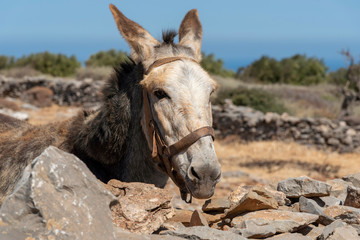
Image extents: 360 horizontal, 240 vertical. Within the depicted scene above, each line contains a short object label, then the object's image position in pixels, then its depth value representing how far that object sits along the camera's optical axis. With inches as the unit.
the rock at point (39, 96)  905.5
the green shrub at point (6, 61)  1635.1
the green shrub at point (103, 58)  1478.8
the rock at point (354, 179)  185.2
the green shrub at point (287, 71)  1440.7
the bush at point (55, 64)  1411.2
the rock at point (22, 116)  569.0
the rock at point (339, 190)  173.8
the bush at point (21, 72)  1208.8
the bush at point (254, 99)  704.7
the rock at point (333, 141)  562.9
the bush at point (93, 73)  1108.4
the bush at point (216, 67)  1378.0
